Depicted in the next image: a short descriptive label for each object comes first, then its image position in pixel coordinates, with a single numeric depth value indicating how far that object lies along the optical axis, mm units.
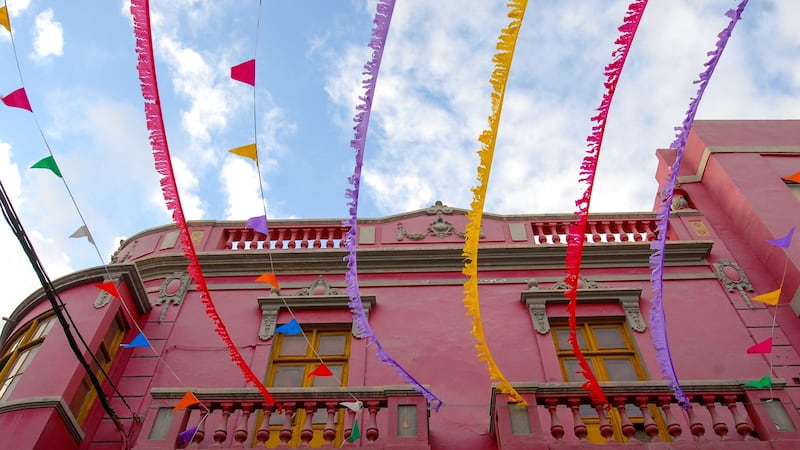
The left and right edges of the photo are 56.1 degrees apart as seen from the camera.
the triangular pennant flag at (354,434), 8619
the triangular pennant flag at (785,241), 11172
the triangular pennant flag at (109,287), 10422
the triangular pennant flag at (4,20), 7766
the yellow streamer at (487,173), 7336
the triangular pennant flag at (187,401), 8734
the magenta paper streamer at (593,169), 7297
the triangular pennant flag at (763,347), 9859
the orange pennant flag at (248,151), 8734
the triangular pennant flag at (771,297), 10430
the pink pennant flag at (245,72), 8352
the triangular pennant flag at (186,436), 8750
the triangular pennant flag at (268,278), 10062
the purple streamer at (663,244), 7598
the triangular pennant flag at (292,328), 10198
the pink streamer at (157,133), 7648
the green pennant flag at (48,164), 8727
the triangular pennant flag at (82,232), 9742
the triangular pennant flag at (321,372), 9672
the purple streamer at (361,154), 7305
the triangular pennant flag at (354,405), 8695
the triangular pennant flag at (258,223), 9523
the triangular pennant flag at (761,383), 8742
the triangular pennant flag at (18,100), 8359
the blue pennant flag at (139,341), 10219
